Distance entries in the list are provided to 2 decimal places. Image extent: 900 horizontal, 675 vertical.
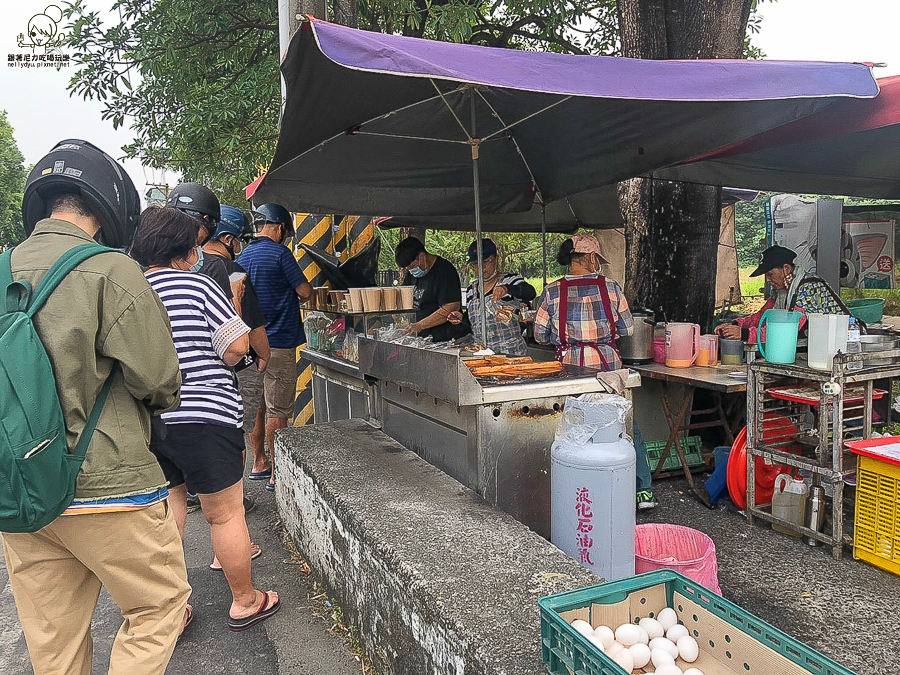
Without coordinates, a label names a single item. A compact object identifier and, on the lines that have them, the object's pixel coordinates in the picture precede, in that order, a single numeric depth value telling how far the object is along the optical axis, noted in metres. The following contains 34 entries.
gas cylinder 2.76
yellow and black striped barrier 6.67
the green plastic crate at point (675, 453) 4.88
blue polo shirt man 5.26
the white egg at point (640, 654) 1.67
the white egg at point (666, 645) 1.69
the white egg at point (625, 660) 1.64
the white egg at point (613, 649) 1.64
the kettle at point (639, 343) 4.77
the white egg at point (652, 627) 1.75
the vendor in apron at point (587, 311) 4.20
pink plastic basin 2.59
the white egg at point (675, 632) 1.74
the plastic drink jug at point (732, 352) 4.65
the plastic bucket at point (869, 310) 5.42
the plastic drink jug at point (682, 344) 4.55
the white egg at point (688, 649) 1.69
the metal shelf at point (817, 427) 3.36
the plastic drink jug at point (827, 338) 3.36
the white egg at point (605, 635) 1.65
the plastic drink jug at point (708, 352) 4.63
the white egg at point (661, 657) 1.65
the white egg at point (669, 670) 1.58
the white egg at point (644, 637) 1.72
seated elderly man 4.65
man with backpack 1.71
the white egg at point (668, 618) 1.78
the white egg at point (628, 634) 1.70
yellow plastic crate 3.12
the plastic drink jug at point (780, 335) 3.61
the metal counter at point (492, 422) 3.07
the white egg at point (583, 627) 1.61
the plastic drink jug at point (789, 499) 3.67
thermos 3.59
